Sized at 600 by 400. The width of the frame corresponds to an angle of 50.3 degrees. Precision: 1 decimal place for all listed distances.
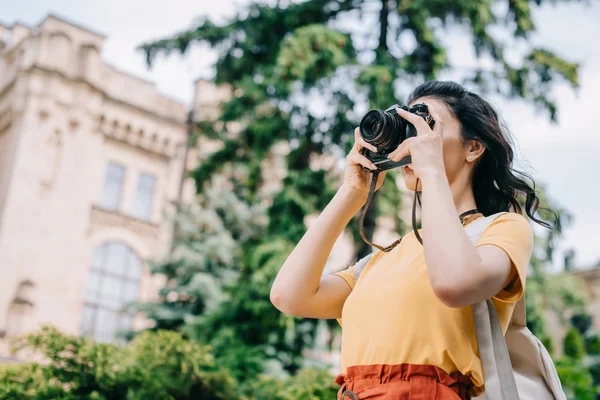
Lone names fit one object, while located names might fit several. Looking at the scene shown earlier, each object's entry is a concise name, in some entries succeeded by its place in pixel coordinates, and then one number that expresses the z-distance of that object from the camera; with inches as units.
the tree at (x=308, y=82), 334.3
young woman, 55.1
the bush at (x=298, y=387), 234.8
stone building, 682.8
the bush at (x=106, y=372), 194.9
